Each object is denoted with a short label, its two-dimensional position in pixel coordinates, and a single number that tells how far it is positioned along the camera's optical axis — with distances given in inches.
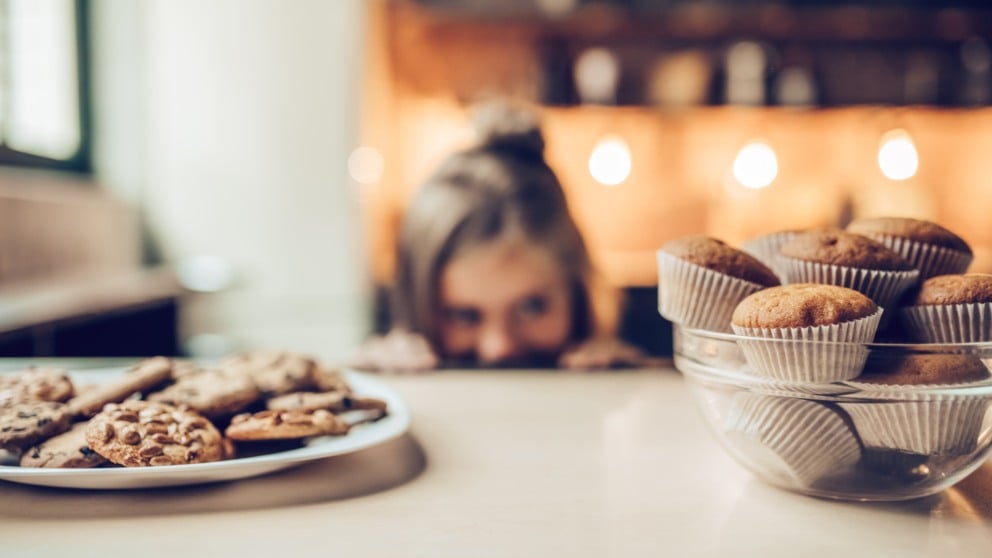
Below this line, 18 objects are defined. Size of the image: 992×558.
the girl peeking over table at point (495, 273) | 47.3
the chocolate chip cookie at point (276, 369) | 22.4
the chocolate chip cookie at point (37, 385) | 20.8
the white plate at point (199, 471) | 16.8
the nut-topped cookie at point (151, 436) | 17.6
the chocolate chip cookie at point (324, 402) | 21.3
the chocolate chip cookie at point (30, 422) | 18.2
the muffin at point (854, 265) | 18.0
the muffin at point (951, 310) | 17.0
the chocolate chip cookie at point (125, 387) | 20.2
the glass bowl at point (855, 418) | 16.2
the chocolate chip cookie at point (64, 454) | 17.6
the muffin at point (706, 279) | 19.2
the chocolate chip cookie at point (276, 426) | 19.5
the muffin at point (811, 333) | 16.1
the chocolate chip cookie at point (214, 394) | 20.3
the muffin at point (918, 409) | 16.2
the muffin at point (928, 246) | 19.6
